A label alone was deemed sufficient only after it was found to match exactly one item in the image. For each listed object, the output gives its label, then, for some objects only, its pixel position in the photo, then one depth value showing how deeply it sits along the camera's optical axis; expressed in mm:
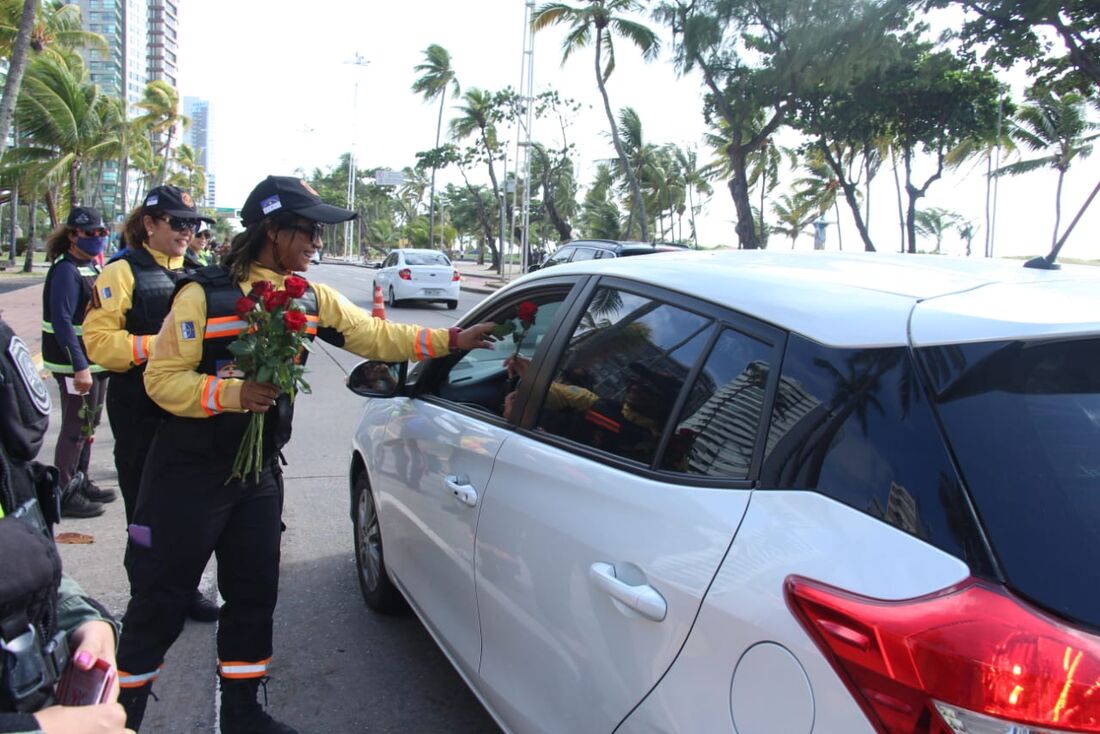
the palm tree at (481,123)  40612
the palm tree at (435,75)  43750
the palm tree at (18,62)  10305
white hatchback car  1192
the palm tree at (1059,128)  28094
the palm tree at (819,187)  36406
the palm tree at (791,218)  46438
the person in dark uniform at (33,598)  1162
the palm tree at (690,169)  45312
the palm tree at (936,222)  43875
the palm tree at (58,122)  21969
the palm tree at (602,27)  25234
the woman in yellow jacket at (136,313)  3279
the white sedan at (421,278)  19406
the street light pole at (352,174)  62466
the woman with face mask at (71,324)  4504
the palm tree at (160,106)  33312
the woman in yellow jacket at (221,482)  2422
